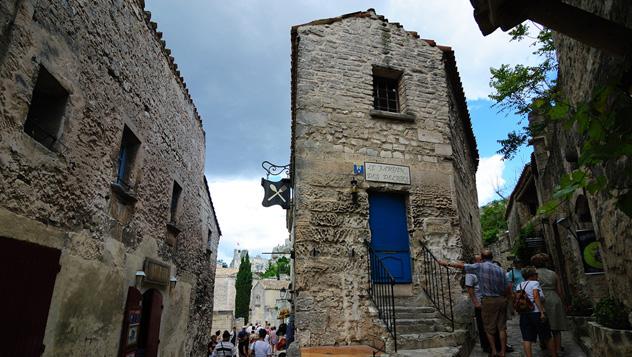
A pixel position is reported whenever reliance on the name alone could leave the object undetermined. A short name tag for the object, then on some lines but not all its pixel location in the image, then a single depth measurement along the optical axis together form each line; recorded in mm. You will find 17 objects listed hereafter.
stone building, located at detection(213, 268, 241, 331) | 33281
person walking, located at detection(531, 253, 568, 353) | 4363
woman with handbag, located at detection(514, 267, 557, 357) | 4242
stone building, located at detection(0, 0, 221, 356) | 3391
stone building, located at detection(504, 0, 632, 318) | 2848
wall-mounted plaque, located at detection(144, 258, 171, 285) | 6268
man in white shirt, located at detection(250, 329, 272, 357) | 7339
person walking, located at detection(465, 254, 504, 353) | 4887
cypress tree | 29047
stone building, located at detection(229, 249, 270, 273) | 57750
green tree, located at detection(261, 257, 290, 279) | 47081
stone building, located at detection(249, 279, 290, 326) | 34406
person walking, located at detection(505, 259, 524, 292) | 7035
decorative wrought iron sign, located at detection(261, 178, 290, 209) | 7379
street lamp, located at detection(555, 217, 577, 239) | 6777
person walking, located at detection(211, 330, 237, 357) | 7652
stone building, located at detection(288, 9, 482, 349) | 5855
